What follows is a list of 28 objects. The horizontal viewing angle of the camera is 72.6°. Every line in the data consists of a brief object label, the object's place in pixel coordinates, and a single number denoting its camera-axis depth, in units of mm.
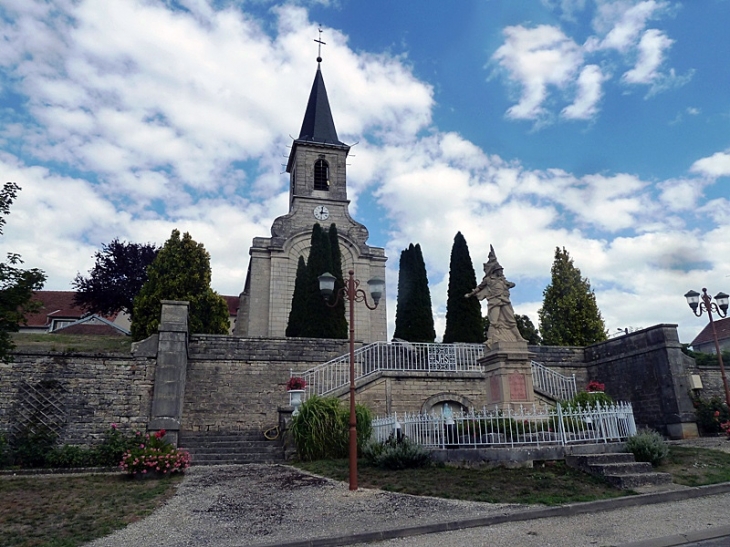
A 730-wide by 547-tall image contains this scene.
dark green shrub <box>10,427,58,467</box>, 10797
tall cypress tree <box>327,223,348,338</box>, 21391
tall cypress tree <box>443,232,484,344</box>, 23094
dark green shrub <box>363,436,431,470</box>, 9102
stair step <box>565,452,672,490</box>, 7219
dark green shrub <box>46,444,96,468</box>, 10852
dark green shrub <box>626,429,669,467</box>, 8320
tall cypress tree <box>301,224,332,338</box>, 21184
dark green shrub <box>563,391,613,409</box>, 11492
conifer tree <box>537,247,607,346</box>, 24672
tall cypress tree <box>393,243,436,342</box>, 24500
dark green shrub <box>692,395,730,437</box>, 13898
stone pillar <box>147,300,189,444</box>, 12217
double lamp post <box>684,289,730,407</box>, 13641
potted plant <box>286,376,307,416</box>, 12898
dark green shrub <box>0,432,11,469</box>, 10513
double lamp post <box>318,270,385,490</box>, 7811
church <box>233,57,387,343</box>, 26578
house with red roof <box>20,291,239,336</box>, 28922
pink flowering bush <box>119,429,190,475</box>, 9500
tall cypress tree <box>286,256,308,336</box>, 21880
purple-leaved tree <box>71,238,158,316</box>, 26953
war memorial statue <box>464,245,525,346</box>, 11102
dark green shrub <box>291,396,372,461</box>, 11320
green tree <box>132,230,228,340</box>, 19639
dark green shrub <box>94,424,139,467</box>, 11177
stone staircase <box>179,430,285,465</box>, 11641
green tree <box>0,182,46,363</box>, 8555
